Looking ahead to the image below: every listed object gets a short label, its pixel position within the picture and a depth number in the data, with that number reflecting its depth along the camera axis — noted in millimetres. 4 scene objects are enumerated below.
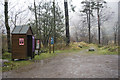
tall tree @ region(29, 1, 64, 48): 14535
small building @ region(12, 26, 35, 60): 6493
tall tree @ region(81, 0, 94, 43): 23677
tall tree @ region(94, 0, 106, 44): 21750
